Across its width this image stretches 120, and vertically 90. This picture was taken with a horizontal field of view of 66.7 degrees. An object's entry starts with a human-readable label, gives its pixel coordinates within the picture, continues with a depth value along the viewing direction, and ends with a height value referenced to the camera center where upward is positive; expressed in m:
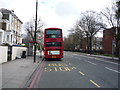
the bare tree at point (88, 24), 27.90 +7.22
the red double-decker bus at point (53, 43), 12.82 +0.50
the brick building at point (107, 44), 30.84 +0.83
